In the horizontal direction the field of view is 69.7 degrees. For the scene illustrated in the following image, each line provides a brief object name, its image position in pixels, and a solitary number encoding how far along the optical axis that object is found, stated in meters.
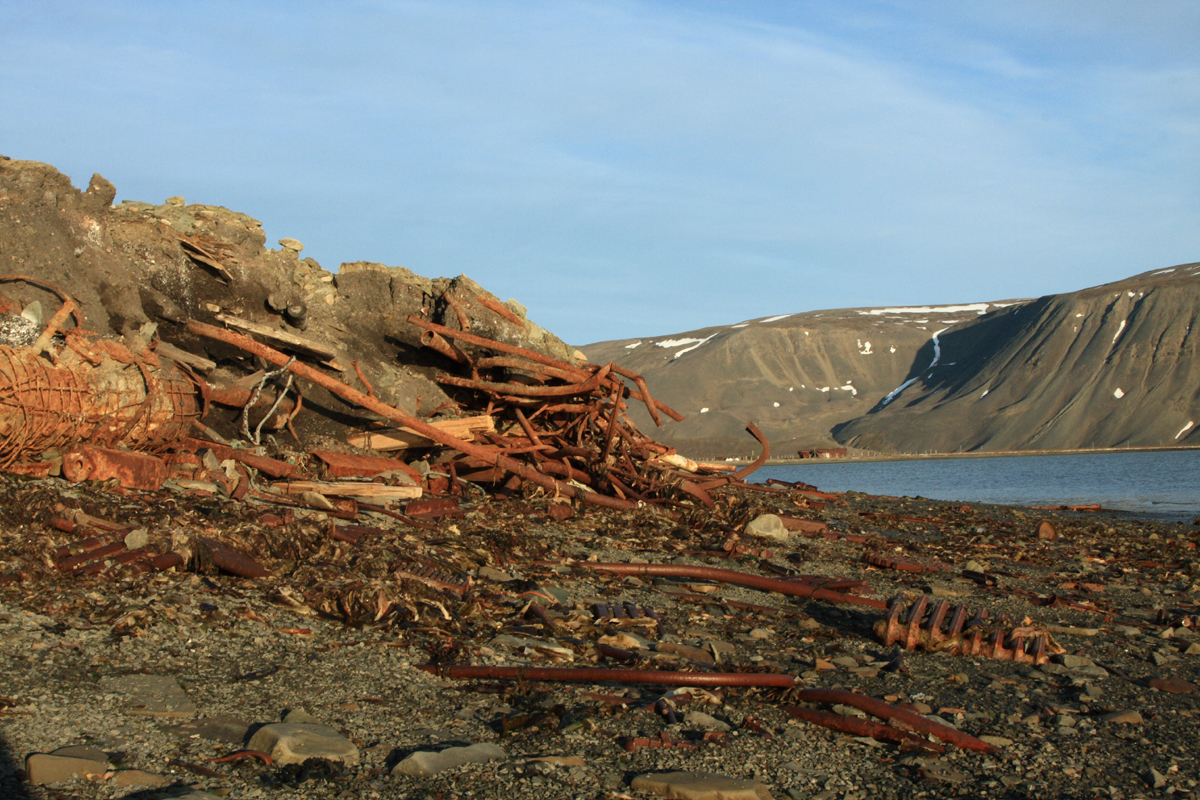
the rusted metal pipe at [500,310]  10.04
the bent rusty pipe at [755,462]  10.34
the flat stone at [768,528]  7.80
